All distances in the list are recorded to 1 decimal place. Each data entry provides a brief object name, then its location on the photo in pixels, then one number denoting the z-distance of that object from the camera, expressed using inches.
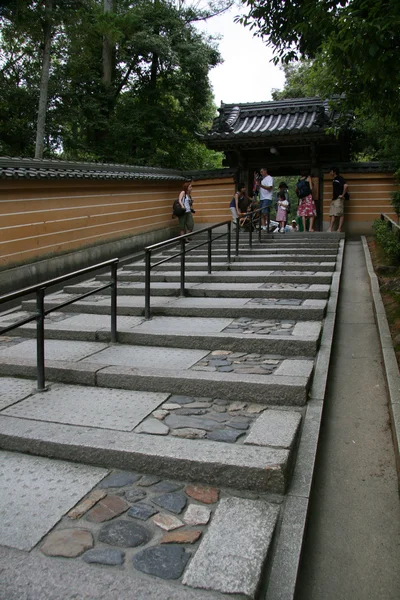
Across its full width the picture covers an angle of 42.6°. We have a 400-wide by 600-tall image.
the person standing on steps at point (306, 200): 563.5
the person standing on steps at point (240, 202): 570.9
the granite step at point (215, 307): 271.3
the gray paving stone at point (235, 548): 95.6
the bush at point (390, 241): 381.1
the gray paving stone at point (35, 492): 111.6
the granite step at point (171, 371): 177.3
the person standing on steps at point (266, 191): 542.9
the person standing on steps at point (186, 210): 543.2
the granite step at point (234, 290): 311.1
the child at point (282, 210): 591.8
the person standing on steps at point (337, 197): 561.6
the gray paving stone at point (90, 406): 161.2
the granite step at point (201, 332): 222.5
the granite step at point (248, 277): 350.3
